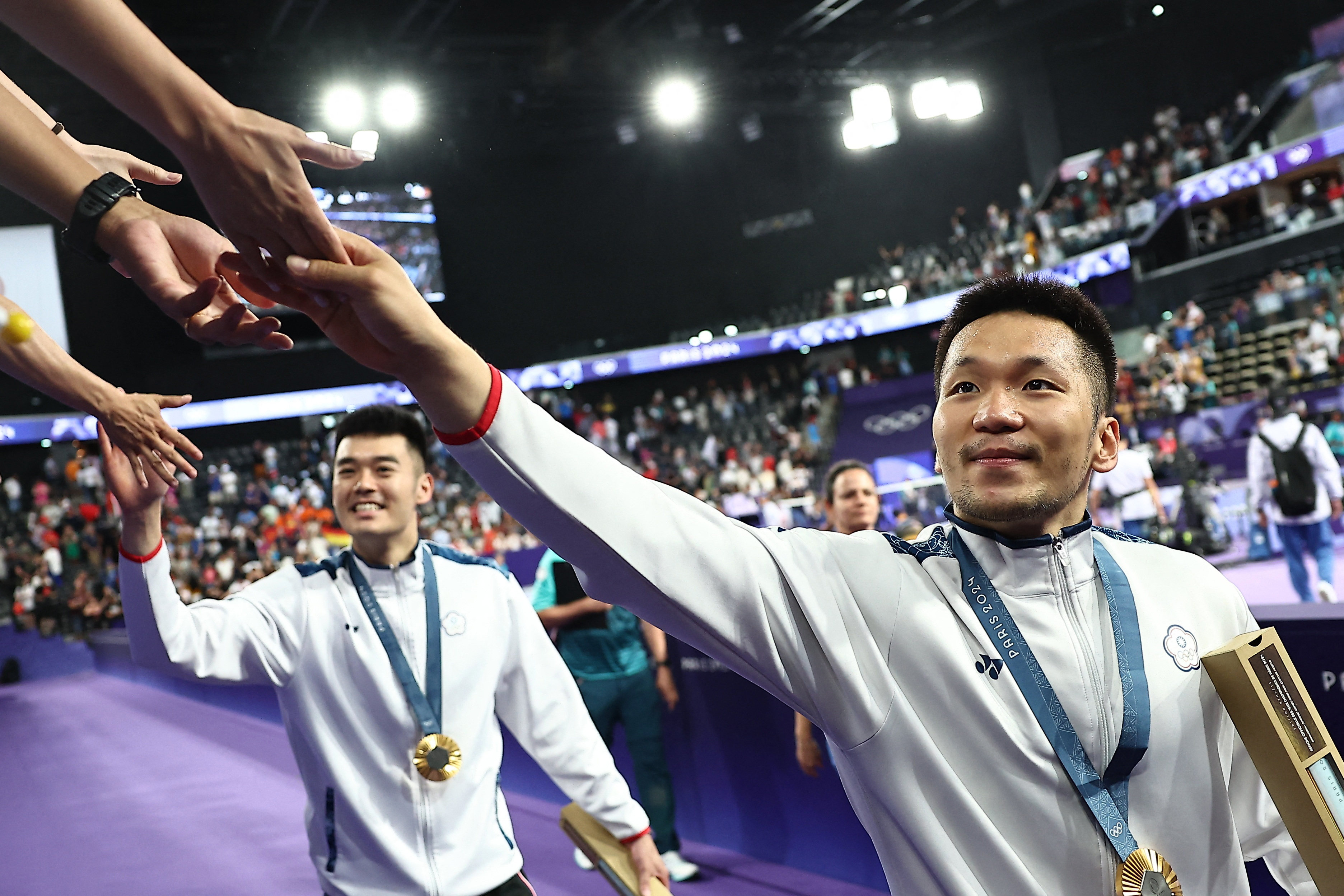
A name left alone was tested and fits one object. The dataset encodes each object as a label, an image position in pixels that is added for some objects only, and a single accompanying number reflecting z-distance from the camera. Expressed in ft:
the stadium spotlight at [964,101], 61.46
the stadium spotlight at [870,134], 62.18
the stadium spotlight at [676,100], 60.64
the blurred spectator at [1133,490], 27.25
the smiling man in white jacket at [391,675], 7.20
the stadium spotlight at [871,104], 61.21
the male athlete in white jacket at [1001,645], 3.77
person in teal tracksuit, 15.61
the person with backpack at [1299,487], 23.39
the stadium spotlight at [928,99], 62.34
